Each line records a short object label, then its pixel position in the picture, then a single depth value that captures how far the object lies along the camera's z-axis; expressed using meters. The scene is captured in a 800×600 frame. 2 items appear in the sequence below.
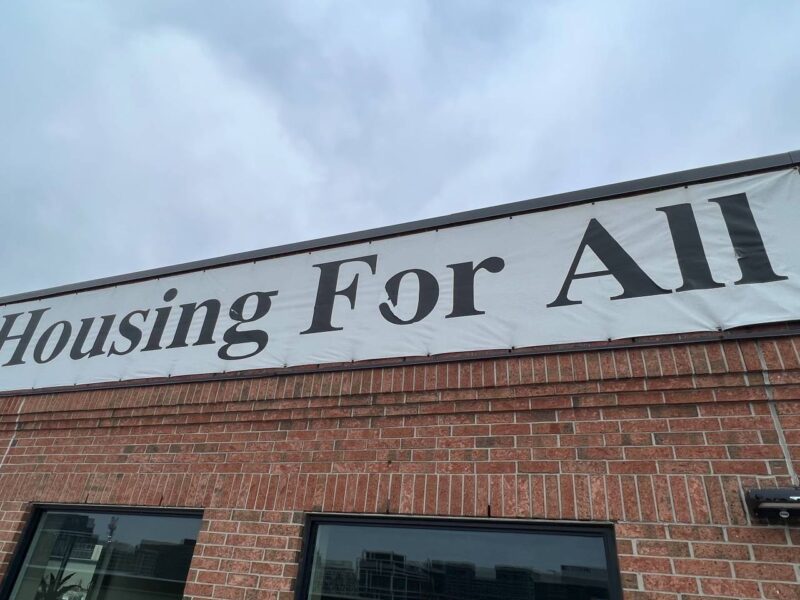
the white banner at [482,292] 3.04
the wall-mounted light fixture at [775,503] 2.29
